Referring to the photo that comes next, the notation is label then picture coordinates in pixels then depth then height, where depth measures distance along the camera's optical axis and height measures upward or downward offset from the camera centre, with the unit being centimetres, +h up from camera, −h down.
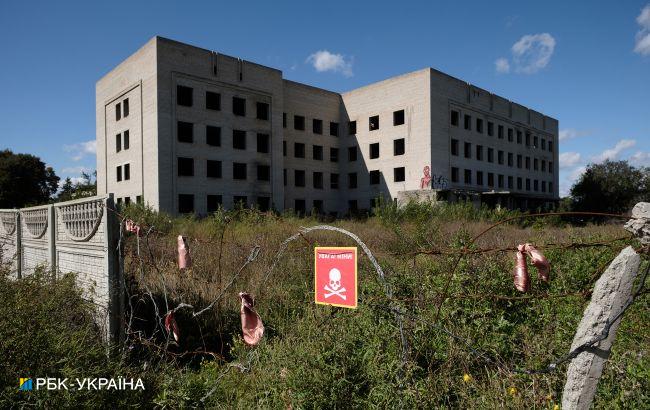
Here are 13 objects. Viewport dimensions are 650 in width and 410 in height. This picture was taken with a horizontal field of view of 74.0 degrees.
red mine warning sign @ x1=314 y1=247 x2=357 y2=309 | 364 -64
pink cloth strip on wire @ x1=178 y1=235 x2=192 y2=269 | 486 -57
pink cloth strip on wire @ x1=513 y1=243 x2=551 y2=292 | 331 -52
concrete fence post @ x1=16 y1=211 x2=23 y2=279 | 839 -83
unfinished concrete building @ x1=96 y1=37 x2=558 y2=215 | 2867 +530
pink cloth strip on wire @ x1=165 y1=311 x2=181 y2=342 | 465 -131
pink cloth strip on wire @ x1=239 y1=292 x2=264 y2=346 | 414 -118
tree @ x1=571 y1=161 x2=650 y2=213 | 4722 +146
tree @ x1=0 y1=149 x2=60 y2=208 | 4478 +270
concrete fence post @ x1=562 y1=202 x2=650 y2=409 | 262 -72
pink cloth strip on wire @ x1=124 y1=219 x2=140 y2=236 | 492 -25
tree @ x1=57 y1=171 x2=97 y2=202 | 3356 +142
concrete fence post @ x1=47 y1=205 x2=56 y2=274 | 653 -50
